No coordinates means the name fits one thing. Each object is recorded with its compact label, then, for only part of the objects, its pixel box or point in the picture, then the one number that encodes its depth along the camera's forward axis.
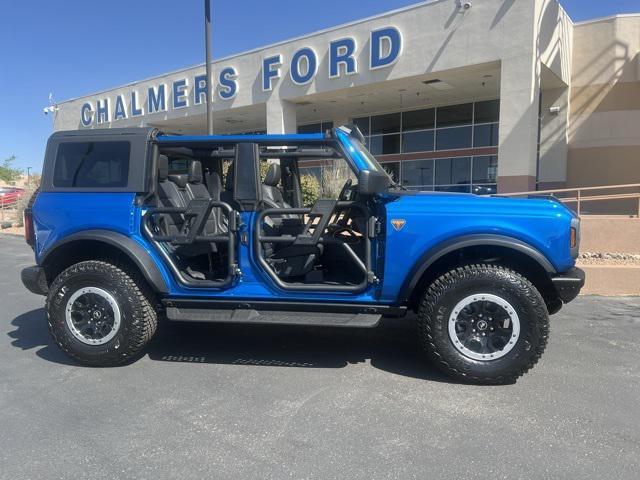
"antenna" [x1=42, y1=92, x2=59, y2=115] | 30.00
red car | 27.65
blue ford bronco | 3.85
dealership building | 14.12
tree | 63.46
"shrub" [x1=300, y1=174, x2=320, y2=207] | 7.59
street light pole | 11.59
